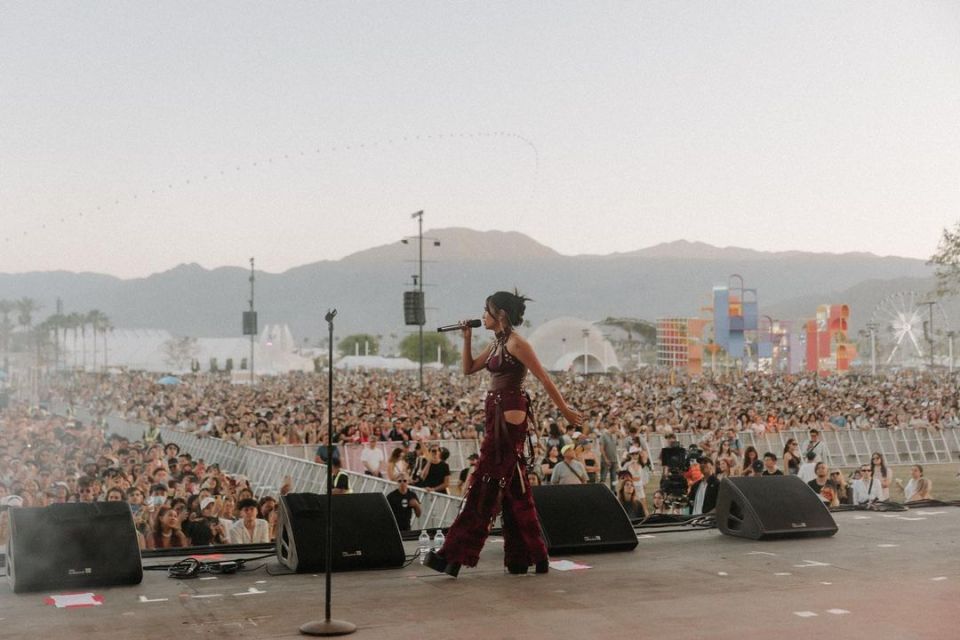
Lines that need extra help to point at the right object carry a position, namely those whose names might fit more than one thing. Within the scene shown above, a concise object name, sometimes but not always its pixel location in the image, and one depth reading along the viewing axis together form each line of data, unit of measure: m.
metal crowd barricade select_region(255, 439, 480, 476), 14.95
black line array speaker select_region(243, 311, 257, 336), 35.25
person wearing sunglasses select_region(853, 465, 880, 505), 11.20
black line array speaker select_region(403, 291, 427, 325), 18.89
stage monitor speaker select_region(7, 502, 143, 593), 5.12
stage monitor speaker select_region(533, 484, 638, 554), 6.29
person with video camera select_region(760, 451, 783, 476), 10.96
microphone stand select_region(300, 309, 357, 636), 4.18
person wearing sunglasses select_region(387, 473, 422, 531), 8.66
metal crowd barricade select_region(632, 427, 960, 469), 19.20
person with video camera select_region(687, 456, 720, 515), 9.45
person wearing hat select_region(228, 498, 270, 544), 8.48
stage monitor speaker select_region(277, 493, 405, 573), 5.66
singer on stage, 5.55
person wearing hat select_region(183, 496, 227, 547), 7.82
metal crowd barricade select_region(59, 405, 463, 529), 8.91
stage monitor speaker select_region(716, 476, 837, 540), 6.85
